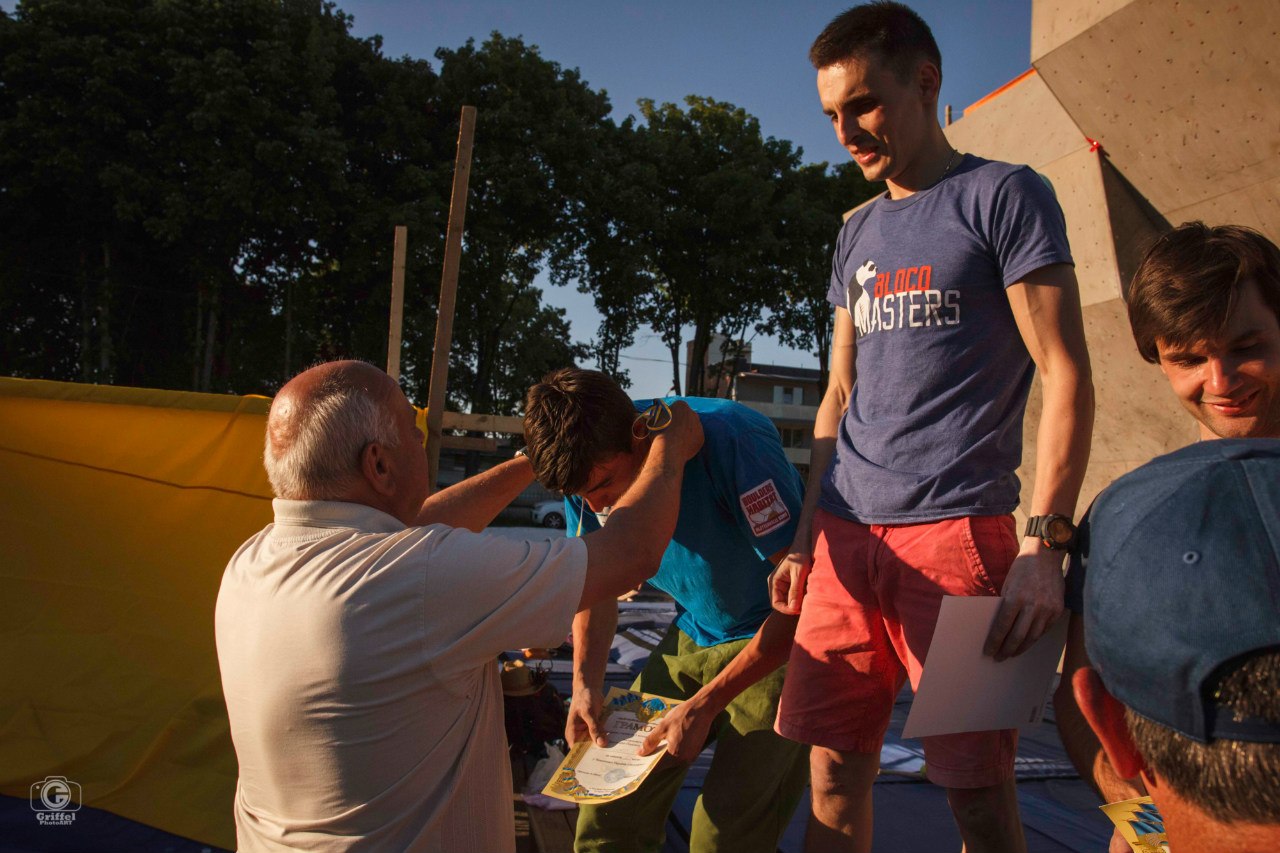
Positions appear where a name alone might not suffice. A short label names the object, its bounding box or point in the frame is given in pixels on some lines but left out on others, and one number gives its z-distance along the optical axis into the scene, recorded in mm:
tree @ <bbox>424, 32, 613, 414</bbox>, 19188
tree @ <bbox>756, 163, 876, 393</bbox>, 22469
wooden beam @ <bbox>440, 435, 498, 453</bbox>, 5736
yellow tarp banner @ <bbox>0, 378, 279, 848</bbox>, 3457
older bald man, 1368
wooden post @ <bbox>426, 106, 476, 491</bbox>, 4578
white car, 24266
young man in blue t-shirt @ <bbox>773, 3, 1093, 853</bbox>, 1502
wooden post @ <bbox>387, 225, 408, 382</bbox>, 5445
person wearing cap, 578
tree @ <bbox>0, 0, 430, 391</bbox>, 16000
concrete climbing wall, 4293
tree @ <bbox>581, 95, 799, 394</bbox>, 21562
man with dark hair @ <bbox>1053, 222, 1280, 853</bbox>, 1295
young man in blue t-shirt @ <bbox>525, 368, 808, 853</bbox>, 2010
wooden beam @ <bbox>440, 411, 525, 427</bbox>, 5664
